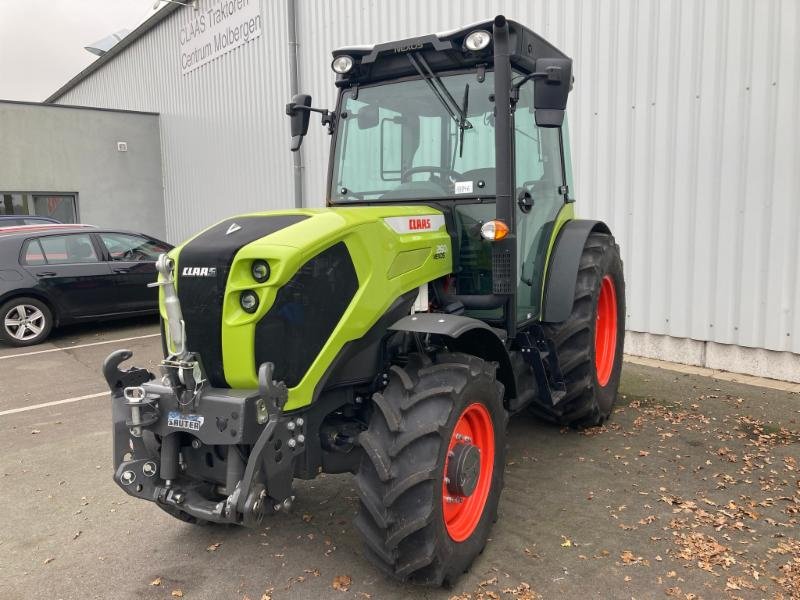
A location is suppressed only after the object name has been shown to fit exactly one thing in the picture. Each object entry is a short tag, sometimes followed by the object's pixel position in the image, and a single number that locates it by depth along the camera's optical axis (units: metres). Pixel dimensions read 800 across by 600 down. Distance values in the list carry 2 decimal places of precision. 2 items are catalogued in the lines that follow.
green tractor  2.68
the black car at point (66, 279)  8.69
